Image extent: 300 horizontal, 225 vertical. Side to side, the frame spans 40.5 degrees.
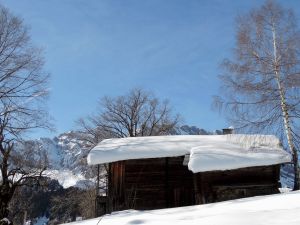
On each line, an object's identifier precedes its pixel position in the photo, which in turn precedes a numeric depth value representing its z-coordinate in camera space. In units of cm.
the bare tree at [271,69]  1451
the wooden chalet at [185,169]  1510
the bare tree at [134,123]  3266
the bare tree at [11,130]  1761
